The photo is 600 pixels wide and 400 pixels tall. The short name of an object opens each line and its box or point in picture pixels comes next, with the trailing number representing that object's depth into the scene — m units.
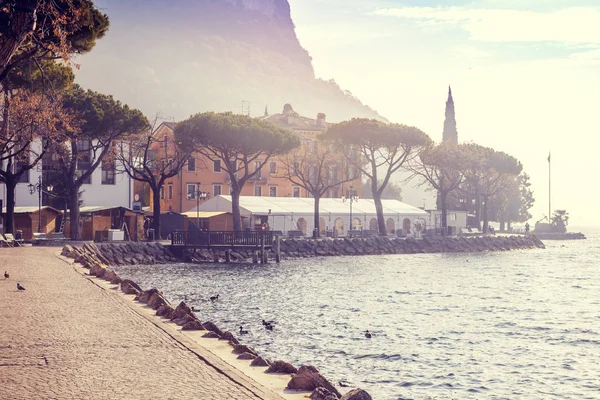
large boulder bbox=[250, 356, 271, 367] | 13.32
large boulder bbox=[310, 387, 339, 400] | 10.45
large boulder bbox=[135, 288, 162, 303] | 20.92
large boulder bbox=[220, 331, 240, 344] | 15.95
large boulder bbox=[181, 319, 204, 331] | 16.67
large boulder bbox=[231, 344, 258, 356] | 14.23
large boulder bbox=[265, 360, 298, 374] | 12.82
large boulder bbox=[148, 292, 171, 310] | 19.95
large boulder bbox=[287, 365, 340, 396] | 11.46
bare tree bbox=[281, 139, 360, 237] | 74.50
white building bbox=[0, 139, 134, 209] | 71.31
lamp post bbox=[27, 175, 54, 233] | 63.94
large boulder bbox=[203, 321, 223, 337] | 17.45
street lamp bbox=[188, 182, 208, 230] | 68.08
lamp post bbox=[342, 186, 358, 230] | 83.44
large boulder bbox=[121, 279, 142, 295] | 23.20
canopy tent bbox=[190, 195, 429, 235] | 73.00
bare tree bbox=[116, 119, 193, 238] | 62.44
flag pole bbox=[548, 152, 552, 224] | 130.62
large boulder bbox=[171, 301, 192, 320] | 17.78
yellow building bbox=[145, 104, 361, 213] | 89.12
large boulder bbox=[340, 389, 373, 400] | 9.84
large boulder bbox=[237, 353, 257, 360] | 13.70
